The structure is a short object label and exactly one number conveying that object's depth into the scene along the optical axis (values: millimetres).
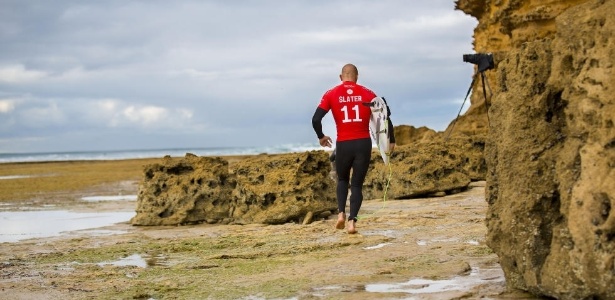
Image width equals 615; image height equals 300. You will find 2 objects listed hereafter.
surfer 8242
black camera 12312
